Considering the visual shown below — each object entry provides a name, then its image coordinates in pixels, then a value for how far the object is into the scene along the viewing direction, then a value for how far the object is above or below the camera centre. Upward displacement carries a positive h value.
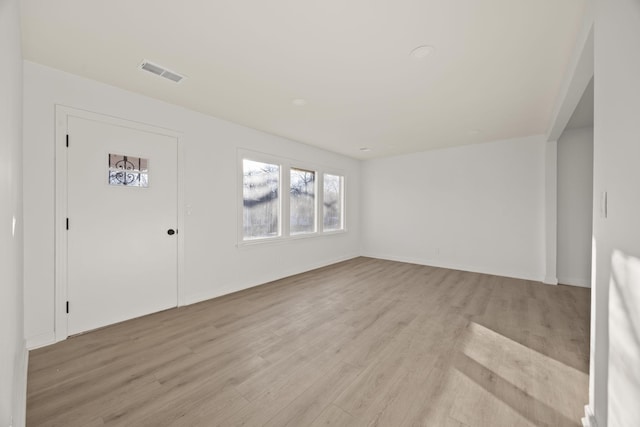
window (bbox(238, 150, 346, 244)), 4.22 +0.27
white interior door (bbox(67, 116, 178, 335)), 2.60 -0.11
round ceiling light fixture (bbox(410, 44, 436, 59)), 2.07 +1.34
